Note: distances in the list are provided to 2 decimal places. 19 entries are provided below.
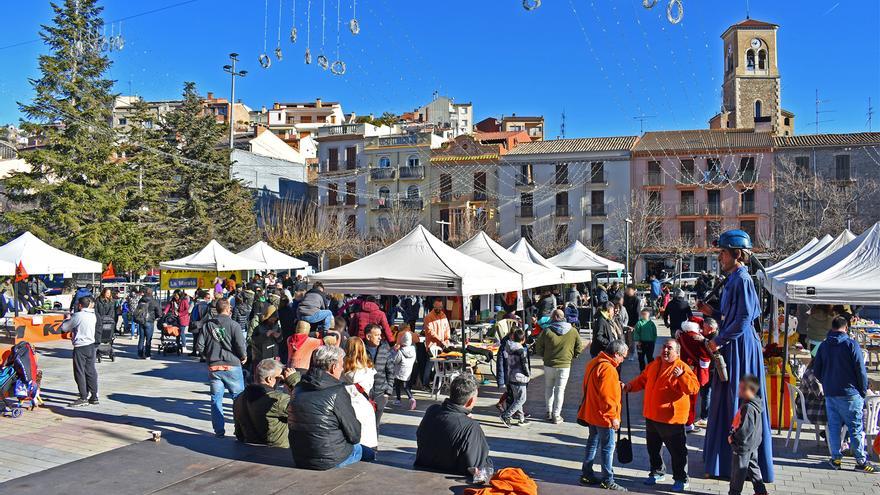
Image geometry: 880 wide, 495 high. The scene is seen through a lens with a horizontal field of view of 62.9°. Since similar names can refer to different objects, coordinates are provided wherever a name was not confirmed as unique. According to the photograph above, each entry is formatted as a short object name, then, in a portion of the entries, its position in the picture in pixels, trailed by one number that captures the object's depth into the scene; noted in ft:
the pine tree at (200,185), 133.08
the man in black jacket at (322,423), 18.75
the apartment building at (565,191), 157.38
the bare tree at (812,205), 133.28
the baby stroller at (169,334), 49.88
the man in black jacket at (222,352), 26.48
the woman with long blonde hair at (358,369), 24.17
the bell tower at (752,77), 199.11
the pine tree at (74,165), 99.19
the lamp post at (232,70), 144.43
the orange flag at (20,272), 57.47
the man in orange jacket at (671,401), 20.15
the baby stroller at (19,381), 31.07
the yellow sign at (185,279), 72.02
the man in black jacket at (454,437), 18.19
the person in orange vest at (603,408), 20.53
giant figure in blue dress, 19.92
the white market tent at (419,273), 35.60
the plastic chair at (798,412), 24.99
